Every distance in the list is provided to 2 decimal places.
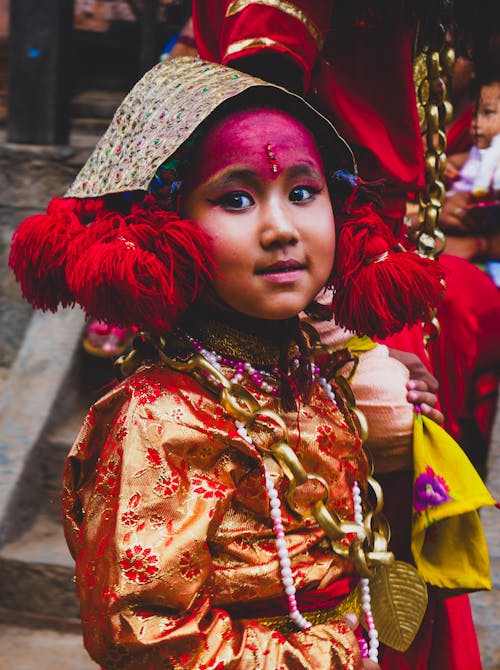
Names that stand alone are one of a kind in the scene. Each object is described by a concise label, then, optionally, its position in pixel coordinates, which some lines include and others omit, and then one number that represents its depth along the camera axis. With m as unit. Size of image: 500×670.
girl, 1.60
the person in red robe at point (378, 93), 1.73
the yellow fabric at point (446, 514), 1.76
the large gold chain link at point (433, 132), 1.85
